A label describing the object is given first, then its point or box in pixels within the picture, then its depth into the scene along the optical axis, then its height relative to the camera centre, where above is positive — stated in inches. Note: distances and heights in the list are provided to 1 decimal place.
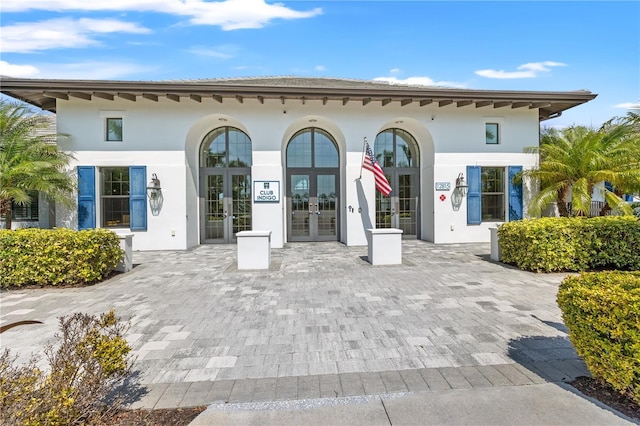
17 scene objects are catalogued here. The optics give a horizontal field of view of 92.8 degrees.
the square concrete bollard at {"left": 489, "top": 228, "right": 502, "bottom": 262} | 309.6 -37.2
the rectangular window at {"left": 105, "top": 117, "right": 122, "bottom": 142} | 405.4 +112.7
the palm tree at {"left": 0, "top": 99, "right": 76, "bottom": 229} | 328.5 +61.7
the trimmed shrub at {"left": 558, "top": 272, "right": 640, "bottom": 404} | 88.6 -36.6
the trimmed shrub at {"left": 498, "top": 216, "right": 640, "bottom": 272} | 259.3 -30.3
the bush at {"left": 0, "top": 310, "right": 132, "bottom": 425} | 67.9 -43.0
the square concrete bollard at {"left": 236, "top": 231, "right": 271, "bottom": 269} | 288.8 -36.9
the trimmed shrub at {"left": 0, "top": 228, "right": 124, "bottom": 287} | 227.8 -32.9
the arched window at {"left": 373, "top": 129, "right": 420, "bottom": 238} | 465.7 +49.9
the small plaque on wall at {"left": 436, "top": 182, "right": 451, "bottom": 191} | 435.8 +35.6
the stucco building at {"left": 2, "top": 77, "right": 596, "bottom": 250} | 393.7 +80.4
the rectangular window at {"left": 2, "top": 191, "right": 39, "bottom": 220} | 402.0 +1.7
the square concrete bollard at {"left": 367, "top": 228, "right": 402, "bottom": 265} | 301.4 -35.6
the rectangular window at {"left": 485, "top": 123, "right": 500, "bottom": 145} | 445.7 +113.8
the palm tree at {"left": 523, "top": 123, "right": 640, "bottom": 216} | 377.4 +55.0
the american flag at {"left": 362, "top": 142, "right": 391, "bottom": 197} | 375.9 +51.1
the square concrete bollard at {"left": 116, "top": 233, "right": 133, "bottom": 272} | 284.0 -38.4
